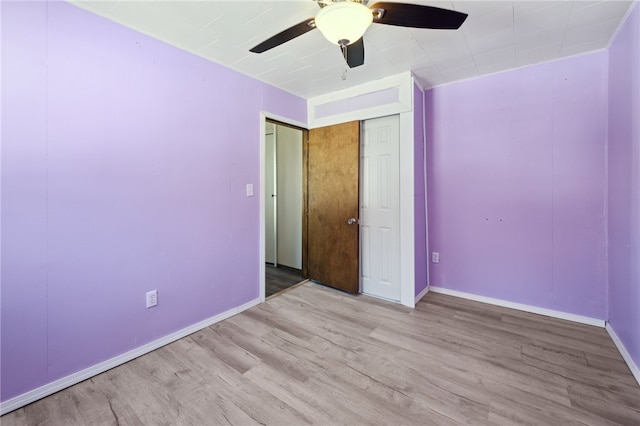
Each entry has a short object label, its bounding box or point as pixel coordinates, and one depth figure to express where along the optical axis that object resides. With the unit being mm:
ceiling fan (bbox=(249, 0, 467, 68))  1259
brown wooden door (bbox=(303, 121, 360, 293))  3117
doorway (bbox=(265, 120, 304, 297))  4117
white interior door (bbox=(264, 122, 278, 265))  4402
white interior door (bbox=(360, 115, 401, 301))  2947
